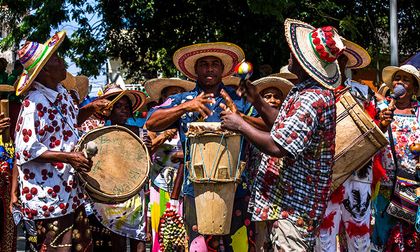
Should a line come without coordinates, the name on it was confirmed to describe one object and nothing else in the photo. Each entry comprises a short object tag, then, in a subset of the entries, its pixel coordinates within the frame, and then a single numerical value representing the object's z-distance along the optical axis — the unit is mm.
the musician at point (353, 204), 7293
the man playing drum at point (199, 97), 6156
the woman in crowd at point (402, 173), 8031
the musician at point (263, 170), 5293
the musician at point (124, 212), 8016
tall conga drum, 5863
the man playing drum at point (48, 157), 6160
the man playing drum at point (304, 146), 5055
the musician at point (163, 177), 8922
